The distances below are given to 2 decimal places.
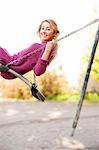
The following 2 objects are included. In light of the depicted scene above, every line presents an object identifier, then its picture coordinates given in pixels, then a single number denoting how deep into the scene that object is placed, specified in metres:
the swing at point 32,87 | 2.38
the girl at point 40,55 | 2.41
